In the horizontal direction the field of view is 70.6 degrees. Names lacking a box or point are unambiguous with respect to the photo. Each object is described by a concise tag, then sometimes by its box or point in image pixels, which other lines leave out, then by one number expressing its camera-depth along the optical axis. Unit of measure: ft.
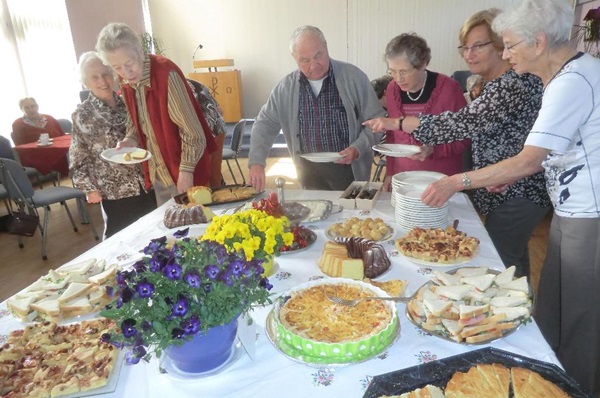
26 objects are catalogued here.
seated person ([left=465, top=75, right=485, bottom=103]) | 8.46
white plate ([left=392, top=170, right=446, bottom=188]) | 6.13
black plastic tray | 2.67
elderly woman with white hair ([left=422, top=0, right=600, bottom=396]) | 4.41
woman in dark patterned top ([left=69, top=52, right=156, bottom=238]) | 7.75
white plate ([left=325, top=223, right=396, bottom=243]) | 5.18
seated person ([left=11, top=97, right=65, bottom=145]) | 15.79
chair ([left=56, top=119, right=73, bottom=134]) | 18.84
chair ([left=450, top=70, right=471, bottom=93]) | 21.89
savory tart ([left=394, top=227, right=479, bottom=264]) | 4.48
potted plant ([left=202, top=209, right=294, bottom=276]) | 3.70
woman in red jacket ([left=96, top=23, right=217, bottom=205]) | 6.52
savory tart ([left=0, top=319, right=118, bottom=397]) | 2.95
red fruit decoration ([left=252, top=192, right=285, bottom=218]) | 5.39
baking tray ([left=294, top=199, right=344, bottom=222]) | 6.02
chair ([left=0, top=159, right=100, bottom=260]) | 11.48
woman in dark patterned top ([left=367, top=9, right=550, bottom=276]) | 5.54
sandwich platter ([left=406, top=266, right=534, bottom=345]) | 3.22
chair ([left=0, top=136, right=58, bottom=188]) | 15.06
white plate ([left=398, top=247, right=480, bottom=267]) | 4.40
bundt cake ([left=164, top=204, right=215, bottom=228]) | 5.95
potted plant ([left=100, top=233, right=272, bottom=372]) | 2.65
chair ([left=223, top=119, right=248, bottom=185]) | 16.19
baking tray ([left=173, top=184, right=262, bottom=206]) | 6.67
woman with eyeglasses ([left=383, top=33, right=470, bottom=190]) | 6.77
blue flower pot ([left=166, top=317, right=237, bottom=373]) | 2.96
